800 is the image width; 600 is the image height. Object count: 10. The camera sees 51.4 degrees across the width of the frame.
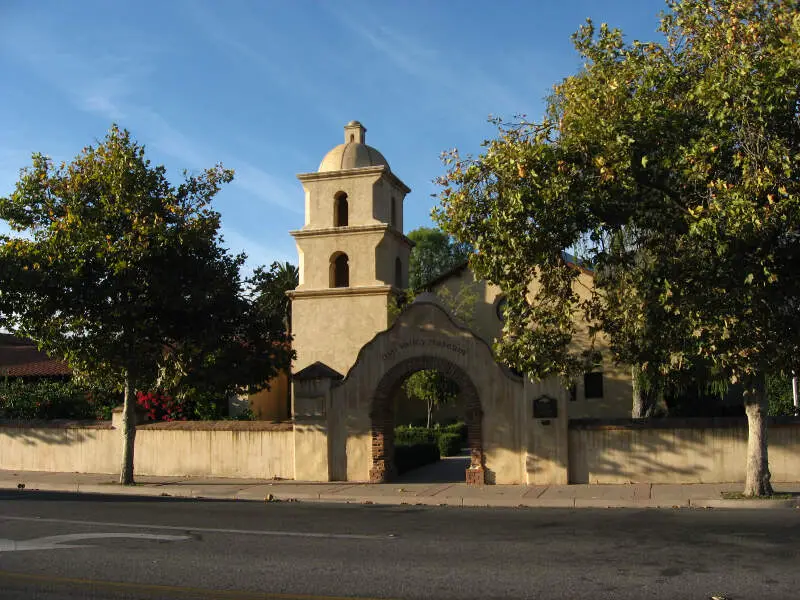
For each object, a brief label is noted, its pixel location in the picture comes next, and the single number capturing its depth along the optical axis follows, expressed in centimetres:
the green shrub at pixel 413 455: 2141
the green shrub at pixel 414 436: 3036
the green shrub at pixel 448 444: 2943
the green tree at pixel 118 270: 1881
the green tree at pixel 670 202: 1300
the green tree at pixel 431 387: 3375
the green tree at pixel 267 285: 2075
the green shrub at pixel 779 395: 3039
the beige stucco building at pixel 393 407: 1867
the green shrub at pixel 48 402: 2661
